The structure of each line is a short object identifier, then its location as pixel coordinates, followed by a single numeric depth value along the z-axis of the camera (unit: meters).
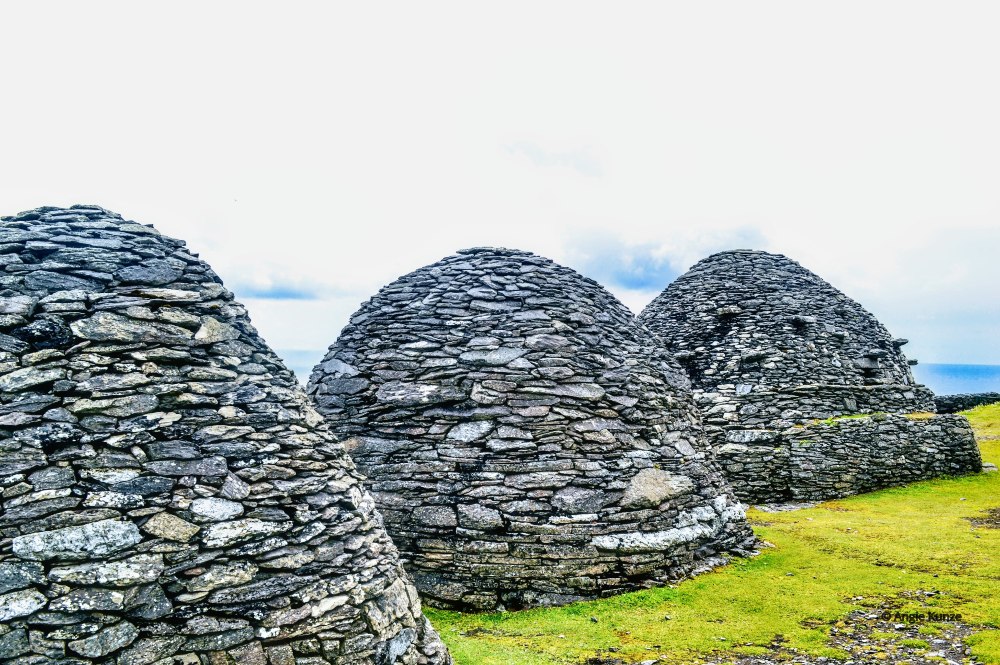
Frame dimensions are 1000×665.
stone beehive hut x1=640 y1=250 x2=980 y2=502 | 17.03
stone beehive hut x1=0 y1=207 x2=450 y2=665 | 4.60
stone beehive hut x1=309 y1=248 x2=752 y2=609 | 8.97
